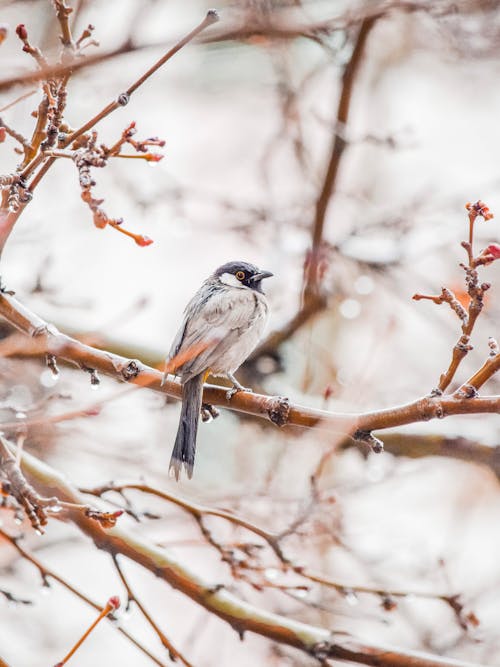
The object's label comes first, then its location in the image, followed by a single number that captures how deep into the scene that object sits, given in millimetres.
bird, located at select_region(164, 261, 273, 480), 6277
